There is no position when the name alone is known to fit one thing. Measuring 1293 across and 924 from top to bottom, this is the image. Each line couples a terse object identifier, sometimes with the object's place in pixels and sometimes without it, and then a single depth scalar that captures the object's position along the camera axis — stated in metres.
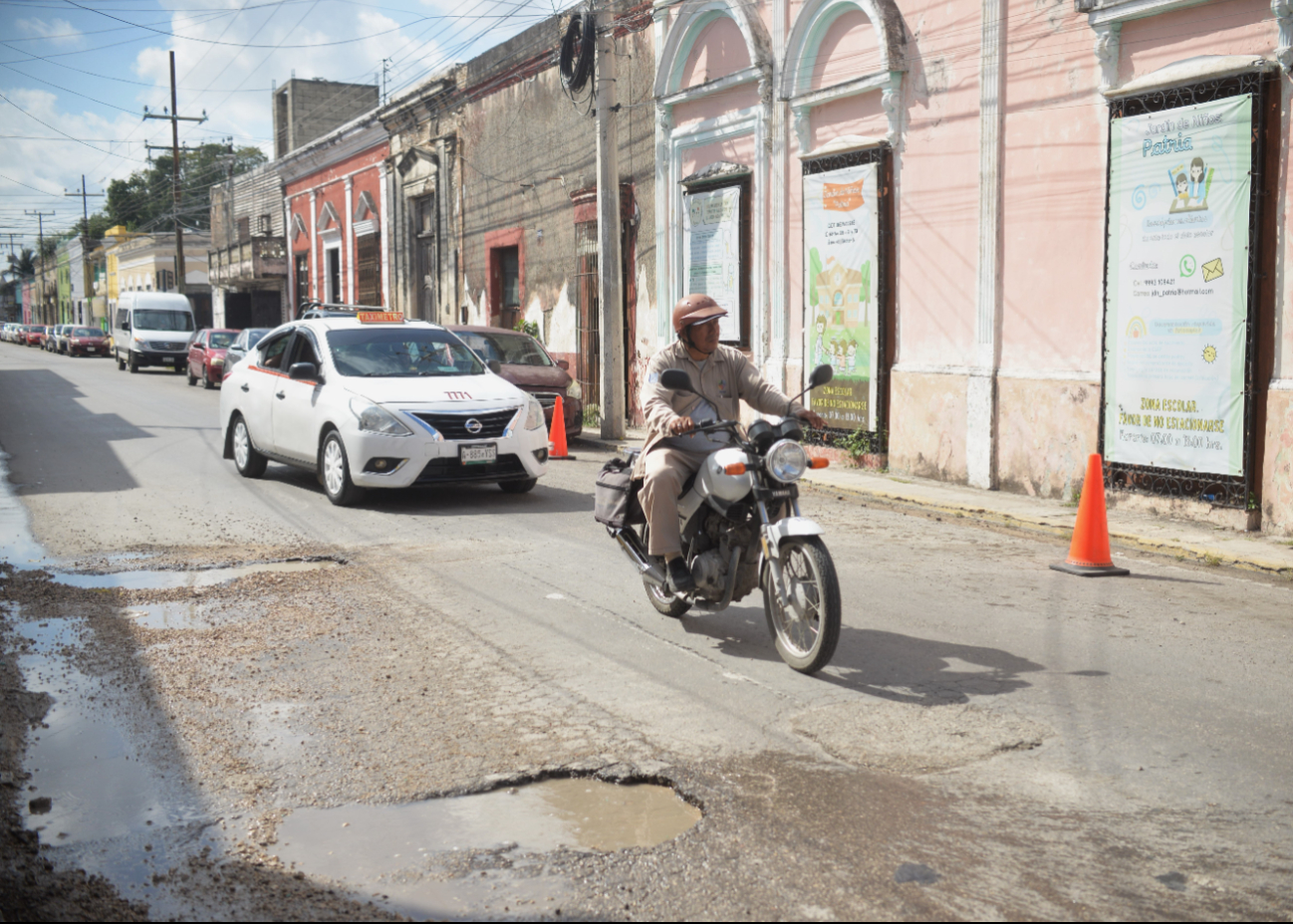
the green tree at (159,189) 87.06
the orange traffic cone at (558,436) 15.70
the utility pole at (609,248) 17.41
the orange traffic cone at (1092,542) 8.31
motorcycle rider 6.21
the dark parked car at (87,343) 58.28
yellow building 83.38
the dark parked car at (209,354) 30.64
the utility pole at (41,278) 117.79
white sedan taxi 10.61
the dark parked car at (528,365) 16.95
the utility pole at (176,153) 52.62
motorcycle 5.54
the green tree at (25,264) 141.00
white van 40.09
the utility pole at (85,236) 93.87
